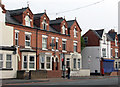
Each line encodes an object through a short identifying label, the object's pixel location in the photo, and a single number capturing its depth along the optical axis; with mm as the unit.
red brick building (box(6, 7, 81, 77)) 33188
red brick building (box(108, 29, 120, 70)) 58125
